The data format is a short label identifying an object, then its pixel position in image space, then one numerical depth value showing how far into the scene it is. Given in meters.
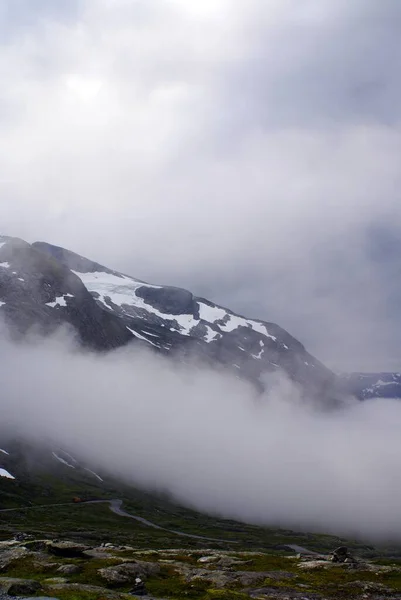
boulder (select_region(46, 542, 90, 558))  70.88
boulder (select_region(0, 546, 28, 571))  61.92
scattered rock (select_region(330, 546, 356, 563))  73.72
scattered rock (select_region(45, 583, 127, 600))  42.88
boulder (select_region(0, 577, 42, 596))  43.66
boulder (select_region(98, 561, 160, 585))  53.69
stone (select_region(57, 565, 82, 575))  56.44
